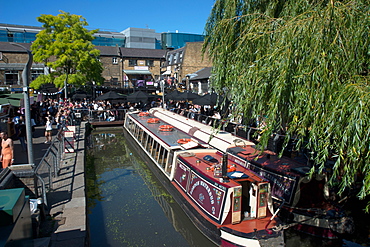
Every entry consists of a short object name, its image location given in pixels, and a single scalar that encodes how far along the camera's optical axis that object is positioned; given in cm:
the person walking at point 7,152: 949
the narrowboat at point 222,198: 691
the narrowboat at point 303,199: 796
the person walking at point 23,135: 1364
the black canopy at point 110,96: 2455
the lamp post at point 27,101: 764
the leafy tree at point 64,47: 2708
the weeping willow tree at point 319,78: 489
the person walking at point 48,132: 1518
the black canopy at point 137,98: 2478
